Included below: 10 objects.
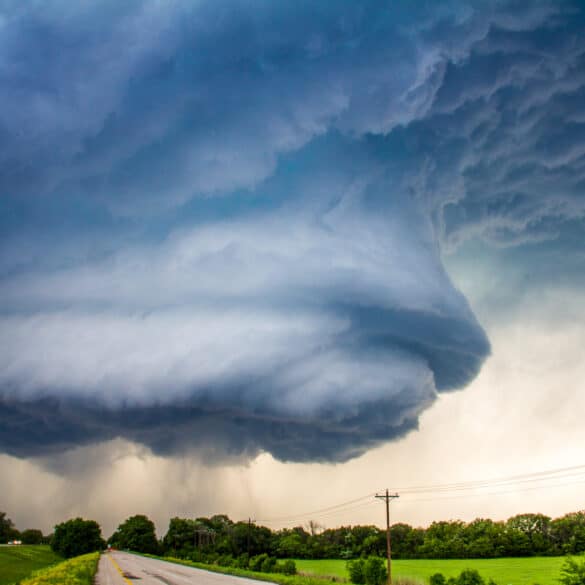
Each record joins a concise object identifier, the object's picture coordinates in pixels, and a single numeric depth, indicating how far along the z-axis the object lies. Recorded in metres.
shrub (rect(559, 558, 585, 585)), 30.06
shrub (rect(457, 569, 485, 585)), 39.84
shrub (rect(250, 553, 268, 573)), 80.39
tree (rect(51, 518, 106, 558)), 151.88
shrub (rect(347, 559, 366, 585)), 54.94
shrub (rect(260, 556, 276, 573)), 76.44
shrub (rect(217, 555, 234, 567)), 94.31
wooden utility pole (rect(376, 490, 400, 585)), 61.34
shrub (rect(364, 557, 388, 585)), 53.86
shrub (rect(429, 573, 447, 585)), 46.09
